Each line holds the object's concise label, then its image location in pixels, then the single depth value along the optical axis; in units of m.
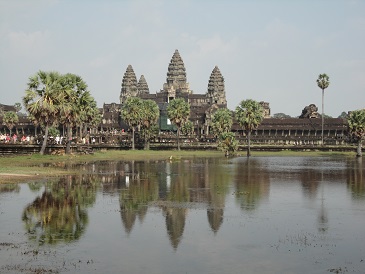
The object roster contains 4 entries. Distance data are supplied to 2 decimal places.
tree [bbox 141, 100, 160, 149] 114.47
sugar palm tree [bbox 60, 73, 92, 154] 73.38
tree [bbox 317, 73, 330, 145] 135.88
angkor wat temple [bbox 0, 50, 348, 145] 153.38
